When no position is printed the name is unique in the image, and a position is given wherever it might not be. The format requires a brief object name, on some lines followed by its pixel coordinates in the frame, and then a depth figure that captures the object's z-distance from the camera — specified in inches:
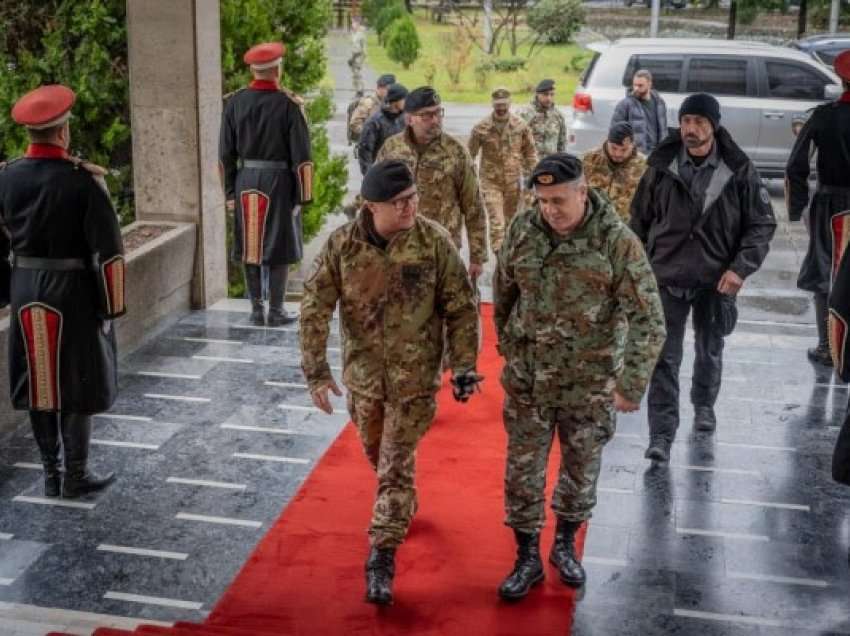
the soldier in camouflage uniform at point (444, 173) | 293.7
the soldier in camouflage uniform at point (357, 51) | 923.4
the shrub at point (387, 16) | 1361.0
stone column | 355.9
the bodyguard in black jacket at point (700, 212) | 247.6
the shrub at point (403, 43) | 1187.3
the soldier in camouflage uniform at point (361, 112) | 489.7
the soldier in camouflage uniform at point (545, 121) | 493.0
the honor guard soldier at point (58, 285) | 227.8
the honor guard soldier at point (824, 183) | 316.5
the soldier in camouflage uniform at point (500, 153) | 429.4
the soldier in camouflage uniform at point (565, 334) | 191.9
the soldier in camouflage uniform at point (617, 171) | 322.3
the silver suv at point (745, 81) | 619.2
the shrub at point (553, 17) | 1269.7
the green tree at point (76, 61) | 389.4
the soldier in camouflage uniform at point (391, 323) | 195.5
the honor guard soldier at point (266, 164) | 342.0
